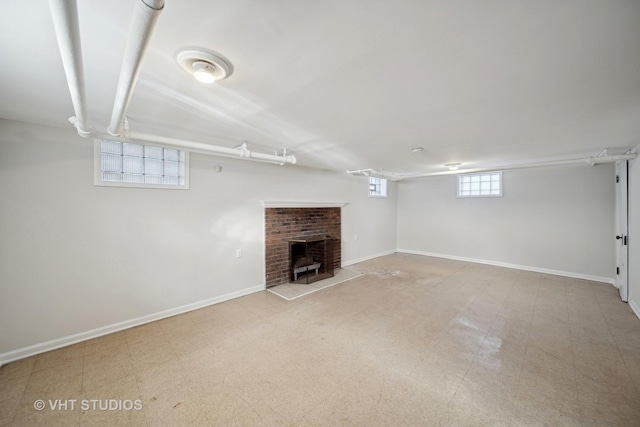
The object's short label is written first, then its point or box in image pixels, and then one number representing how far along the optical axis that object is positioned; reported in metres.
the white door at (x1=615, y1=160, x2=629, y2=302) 3.47
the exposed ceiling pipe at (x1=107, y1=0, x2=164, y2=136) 0.76
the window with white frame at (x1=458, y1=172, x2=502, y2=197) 5.68
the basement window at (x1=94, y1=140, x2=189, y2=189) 2.65
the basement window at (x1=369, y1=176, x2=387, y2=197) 6.54
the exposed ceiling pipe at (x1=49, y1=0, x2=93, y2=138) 0.75
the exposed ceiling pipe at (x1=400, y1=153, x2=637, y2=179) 3.30
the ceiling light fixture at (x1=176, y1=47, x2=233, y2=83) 1.28
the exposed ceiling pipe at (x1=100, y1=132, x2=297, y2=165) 2.26
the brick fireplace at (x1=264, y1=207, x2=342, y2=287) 4.15
